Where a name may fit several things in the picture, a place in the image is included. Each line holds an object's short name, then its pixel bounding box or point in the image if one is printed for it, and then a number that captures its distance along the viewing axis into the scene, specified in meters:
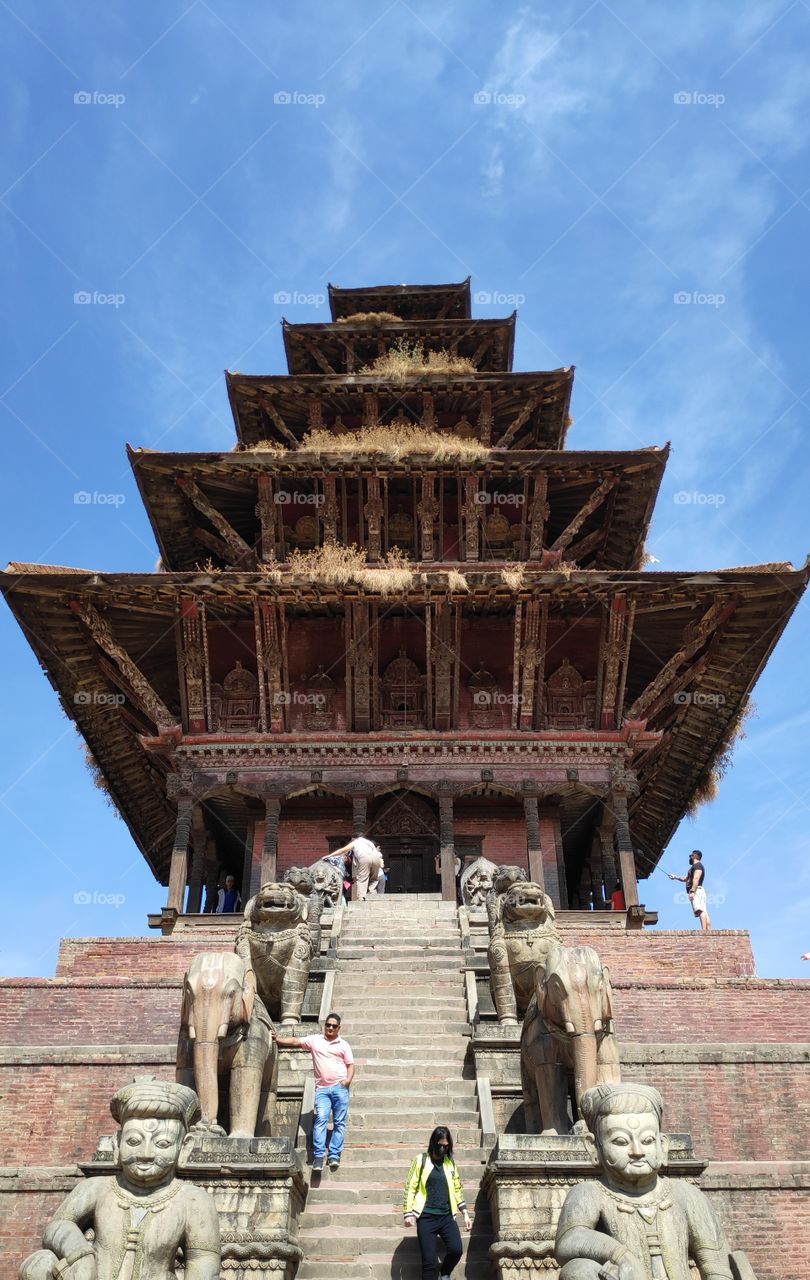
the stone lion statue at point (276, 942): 8.88
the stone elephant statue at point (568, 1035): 7.02
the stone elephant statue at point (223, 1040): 7.04
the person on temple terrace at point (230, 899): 19.56
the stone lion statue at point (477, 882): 15.77
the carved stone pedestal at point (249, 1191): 6.56
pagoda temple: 19.28
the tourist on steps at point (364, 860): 16.61
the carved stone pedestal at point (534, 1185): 6.52
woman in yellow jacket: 6.54
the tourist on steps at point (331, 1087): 7.80
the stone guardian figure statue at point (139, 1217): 4.75
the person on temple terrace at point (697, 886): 16.64
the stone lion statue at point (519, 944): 8.98
